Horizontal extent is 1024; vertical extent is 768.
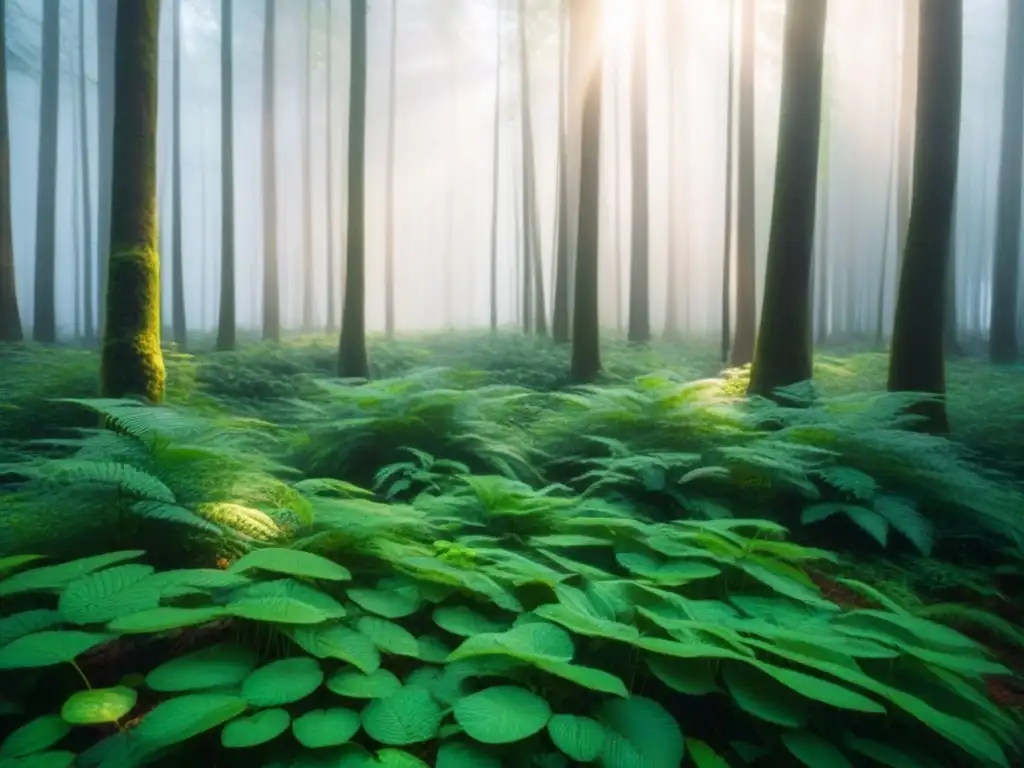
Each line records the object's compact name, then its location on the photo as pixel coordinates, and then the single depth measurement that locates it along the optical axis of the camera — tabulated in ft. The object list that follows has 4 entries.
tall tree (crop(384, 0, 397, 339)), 85.39
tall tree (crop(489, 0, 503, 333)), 80.38
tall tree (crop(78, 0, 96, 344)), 74.18
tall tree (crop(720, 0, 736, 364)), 49.80
